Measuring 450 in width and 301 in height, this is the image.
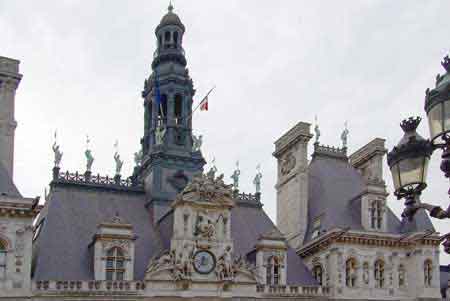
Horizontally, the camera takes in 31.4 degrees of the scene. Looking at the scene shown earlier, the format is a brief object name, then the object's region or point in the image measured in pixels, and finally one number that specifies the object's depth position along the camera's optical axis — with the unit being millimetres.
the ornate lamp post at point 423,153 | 14125
